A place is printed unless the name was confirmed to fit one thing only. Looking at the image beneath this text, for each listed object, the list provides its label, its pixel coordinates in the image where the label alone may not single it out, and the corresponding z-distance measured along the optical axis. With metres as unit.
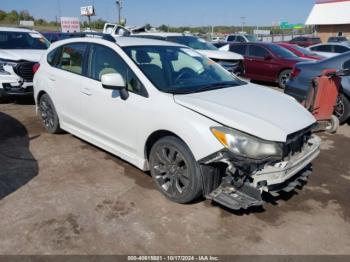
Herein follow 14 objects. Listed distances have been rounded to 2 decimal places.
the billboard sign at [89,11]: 39.62
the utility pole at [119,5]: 34.25
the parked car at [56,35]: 16.01
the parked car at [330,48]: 14.98
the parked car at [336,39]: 26.98
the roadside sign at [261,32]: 56.33
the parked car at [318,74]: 6.39
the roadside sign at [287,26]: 70.81
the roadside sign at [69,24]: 31.03
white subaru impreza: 3.06
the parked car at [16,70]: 7.23
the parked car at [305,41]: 25.58
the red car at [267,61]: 11.13
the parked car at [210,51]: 10.73
